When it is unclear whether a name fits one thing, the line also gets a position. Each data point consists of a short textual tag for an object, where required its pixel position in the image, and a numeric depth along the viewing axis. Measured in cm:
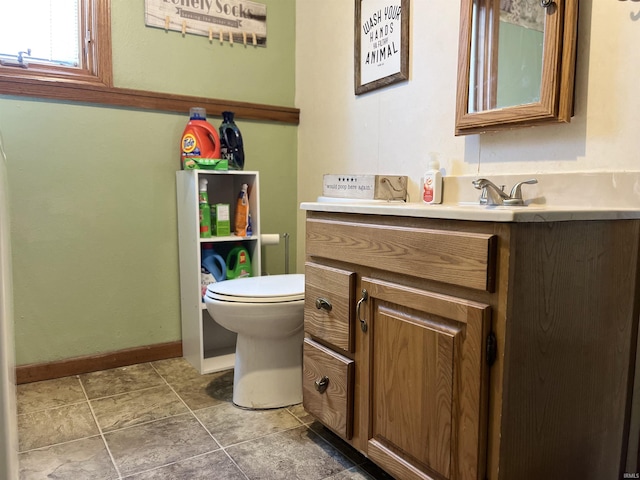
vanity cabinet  96
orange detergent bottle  215
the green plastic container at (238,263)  224
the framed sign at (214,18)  217
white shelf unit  210
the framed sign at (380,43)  182
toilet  168
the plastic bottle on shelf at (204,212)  212
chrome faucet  132
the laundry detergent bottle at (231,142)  227
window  195
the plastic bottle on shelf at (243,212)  224
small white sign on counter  175
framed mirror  126
